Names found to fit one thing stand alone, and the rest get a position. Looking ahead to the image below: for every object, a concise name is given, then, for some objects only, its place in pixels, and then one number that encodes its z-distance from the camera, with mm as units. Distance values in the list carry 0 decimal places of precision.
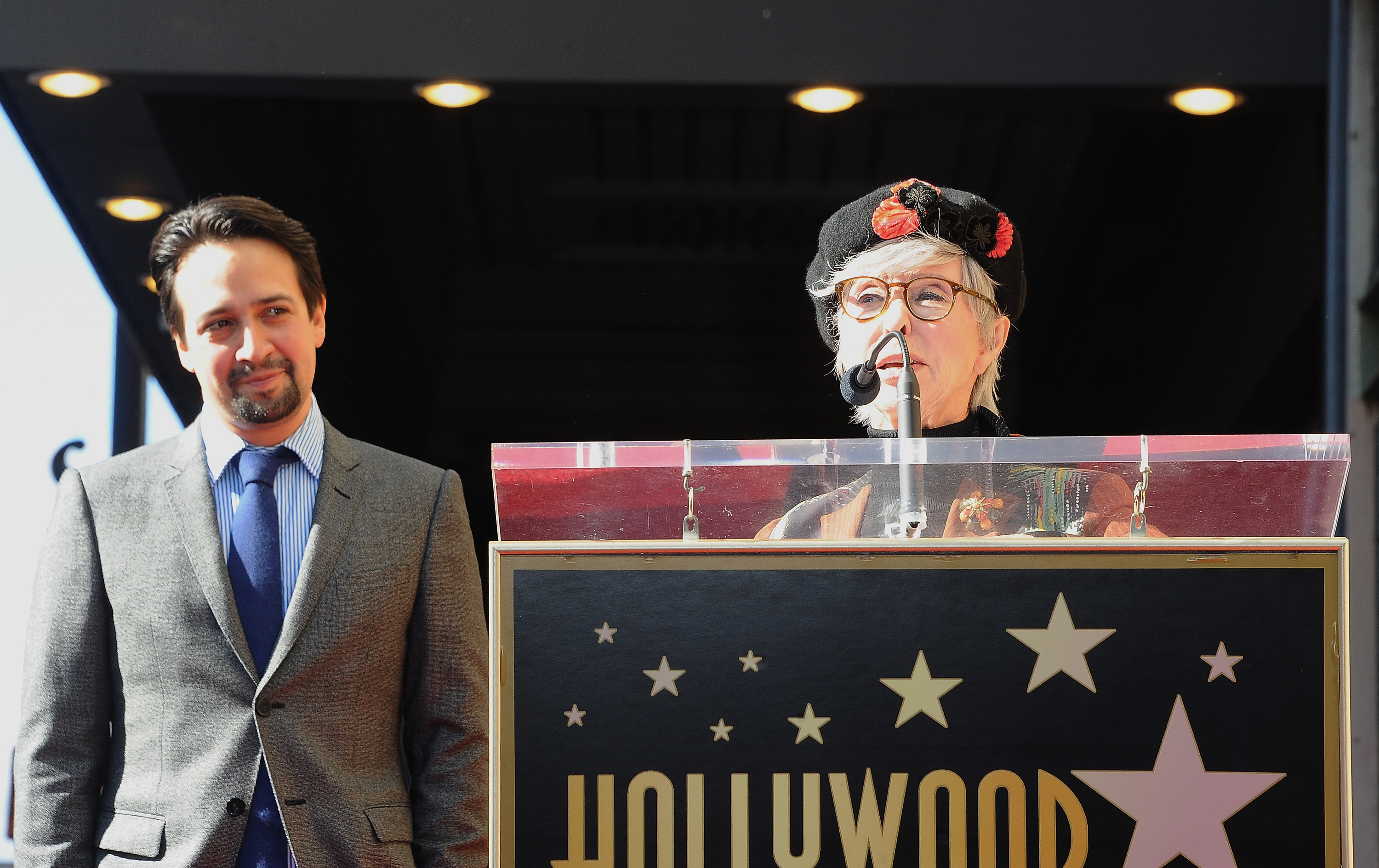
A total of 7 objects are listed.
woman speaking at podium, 3371
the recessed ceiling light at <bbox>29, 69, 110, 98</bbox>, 7059
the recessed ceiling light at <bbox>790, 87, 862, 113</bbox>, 7164
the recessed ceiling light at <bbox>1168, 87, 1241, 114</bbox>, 7109
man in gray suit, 3865
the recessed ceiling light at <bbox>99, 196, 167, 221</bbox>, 7137
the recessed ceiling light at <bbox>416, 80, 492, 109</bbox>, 7184
